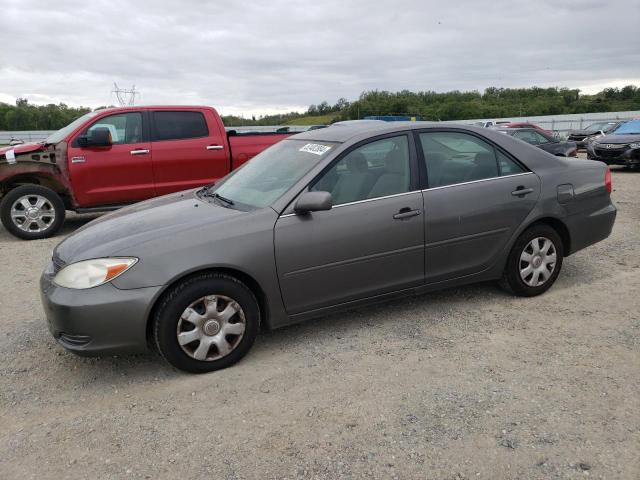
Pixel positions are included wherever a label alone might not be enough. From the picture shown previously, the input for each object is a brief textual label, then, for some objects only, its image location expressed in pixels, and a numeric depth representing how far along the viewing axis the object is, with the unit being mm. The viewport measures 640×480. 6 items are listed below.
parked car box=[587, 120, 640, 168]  13766
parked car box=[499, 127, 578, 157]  13863
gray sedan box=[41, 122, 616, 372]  3186
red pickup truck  7309
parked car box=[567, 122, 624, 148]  23208
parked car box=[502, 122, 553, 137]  15253
